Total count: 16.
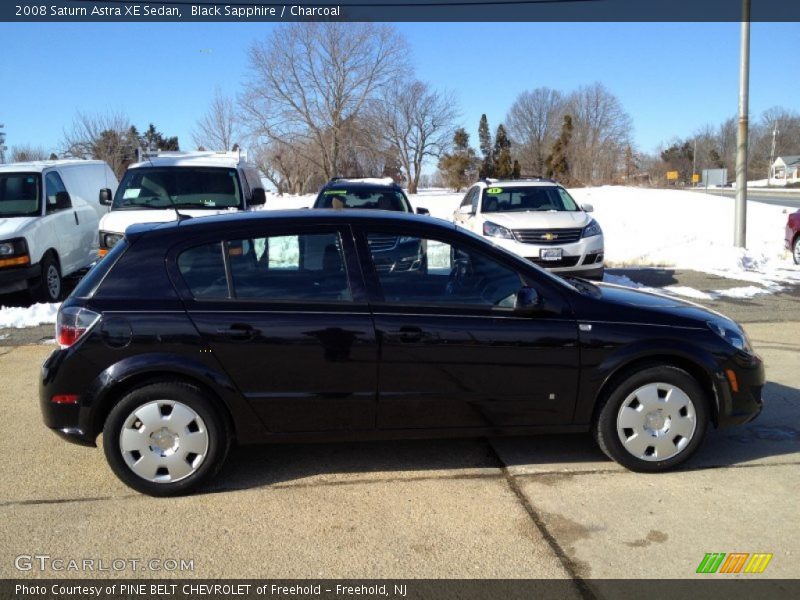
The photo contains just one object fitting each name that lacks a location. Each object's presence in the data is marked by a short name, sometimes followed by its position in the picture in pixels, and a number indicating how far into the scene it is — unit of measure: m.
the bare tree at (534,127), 75.12
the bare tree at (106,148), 34.56
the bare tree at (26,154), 40.31
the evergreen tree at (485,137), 81.25
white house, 94.38
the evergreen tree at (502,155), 69.19
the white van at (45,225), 9.51
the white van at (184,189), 9.78
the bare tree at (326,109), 47.88
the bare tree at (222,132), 46.75
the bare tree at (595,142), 62.53
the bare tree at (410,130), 57.91
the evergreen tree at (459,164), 68.69
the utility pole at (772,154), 92.03
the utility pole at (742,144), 14.10
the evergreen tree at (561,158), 61.81
